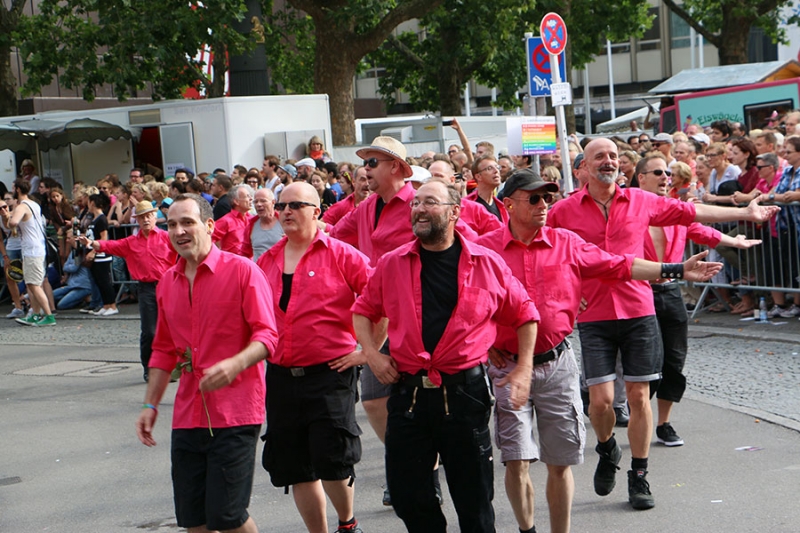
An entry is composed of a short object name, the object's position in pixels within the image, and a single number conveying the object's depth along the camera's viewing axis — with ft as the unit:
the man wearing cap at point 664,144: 43.32
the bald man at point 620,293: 22.30
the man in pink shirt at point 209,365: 16.28
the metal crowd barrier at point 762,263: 39.17
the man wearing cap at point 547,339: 18.58
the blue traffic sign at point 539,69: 46.65
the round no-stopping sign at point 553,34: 44.88
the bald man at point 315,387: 19.03
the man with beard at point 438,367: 16.52
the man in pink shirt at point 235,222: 35.55
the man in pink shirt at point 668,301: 25.17
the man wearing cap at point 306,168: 53.85
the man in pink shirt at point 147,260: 36.88
